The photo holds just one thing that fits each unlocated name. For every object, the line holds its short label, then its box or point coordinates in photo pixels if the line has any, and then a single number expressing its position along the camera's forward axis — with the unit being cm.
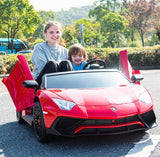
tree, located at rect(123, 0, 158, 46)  5194
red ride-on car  323
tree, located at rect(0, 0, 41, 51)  2958
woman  457
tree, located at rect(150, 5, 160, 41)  5272
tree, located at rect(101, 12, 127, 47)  5825
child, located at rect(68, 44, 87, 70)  513
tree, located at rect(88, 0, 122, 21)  7869
